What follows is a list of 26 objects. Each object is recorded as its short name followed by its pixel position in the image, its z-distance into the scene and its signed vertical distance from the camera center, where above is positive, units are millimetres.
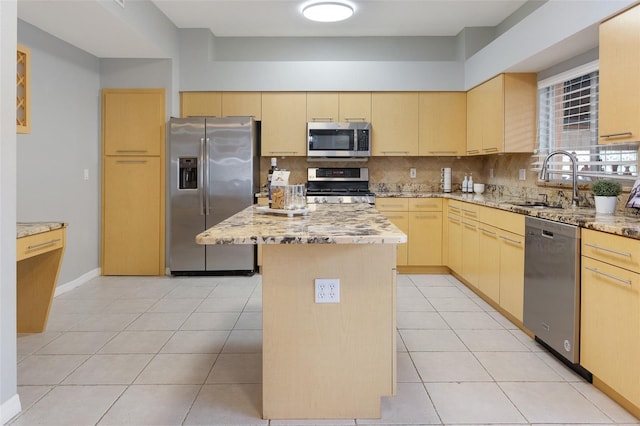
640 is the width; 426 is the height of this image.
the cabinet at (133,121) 4754 +798
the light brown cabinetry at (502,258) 3082 -453
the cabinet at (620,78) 2371 +679
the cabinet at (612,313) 1983 -541
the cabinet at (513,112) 4082 +803
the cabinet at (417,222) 4867 -262
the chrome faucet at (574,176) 3172 +167
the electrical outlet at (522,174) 4344 +246
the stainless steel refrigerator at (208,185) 4707 +128
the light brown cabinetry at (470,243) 3970 -412
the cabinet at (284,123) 5098 +850
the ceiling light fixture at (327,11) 3994 +1692
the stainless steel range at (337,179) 5359 +222
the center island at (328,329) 1918 -571
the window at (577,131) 3100 +564
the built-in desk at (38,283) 2945 -591
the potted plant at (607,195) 2693 +27
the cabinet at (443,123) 5082 +860
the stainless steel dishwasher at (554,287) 2396 -512
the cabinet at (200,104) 5070 +1053
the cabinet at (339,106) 5105 +1050
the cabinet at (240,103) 5078 +1067
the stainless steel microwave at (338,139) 5012 +659
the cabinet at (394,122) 5098 +869
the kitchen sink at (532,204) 3488 -40
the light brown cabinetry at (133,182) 4762 +154
